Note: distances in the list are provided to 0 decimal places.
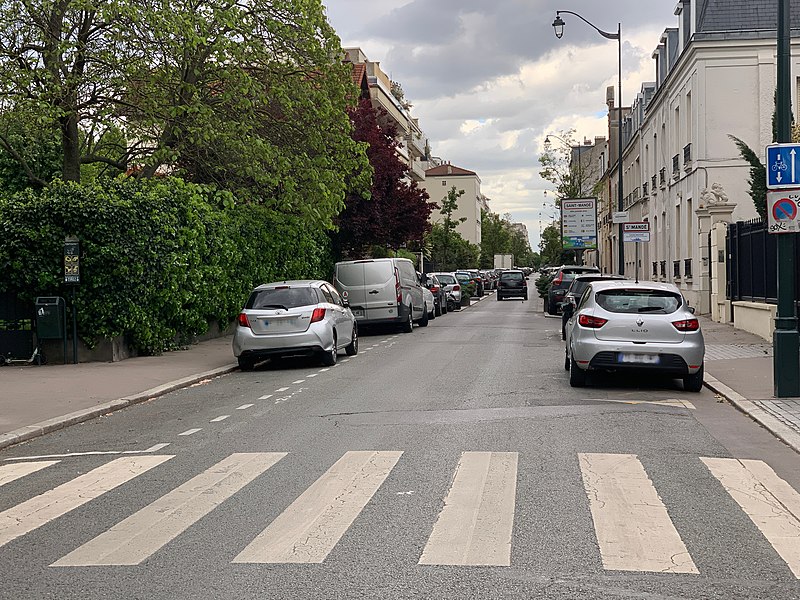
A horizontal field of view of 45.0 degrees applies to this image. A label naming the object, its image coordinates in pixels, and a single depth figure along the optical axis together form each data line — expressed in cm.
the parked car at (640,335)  1320
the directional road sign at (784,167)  1188
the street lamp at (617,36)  3438
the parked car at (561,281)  3384
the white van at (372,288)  2639
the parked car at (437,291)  3692
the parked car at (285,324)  1727
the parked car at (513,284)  5750
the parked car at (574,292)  2151
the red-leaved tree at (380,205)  3391
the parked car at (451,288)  4252
